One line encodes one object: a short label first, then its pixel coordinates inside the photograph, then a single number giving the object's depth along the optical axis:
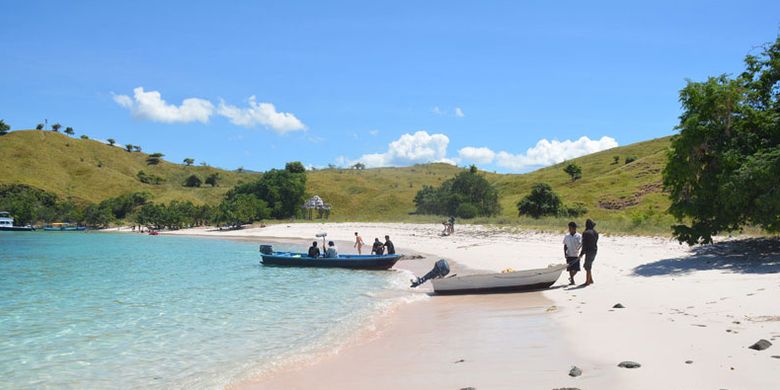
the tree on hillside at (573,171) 90.12
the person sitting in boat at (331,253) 26.16
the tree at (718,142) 15.83
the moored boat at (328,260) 24.97
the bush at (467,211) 69.69
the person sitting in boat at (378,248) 25.98
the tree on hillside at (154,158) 155.12
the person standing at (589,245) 14.59
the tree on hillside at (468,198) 72.25
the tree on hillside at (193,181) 129.50
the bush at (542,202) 59.53
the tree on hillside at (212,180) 133.38
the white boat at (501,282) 14.76
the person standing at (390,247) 25.98
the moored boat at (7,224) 91.25
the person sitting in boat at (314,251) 26.73
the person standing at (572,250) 15.37
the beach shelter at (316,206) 84.19
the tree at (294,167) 101.41
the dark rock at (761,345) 6.66
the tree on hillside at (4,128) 140.73
